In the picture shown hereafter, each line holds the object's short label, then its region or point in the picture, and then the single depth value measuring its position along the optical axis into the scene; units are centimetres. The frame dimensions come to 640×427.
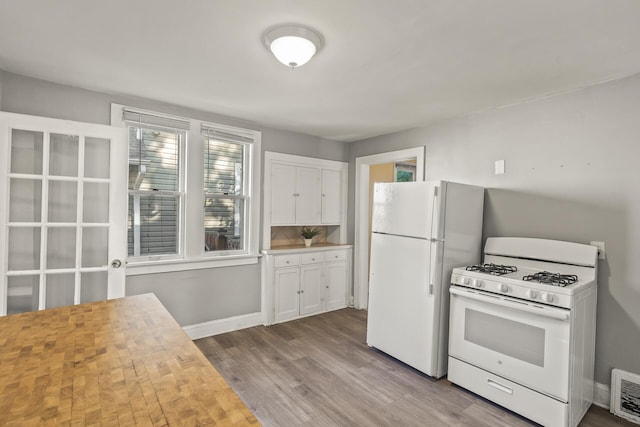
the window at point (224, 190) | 356
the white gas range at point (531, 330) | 208
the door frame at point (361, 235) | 456
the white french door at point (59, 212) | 236
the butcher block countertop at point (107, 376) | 87
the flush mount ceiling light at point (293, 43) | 181
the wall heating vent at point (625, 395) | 225
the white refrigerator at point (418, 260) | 274
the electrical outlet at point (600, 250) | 242
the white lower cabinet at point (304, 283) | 389
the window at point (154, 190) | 314
